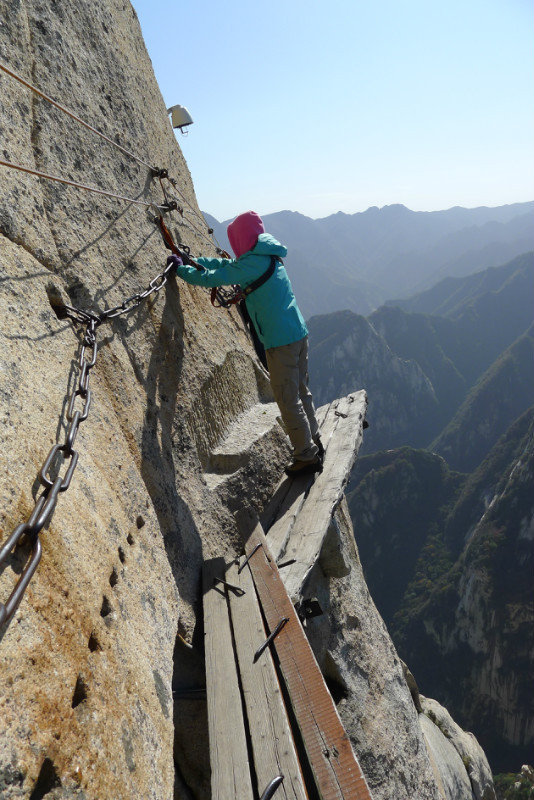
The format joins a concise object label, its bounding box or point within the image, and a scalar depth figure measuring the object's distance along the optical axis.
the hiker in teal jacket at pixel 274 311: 5.15
